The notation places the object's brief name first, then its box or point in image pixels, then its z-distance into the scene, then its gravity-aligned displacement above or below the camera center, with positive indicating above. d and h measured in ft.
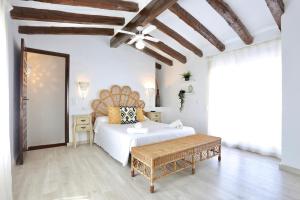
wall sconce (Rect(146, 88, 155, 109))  20.31 +0.30
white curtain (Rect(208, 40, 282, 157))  12.17 +0.03
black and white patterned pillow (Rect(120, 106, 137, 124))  15.11 -1.42
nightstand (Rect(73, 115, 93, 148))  14.83 -2.19
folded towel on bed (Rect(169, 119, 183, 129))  12.82 -1.91
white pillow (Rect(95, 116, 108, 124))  15.26 -1.78
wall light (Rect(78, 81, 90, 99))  15.97 +0.89
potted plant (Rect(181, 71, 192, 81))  18.58 +2.44
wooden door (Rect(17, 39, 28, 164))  10.84 -0.04
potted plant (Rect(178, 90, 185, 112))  19.52 +0.28
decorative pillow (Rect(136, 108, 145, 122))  16.43 -1.53
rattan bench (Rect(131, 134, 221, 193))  8.15 -2.75
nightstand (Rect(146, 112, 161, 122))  19.38 -1.89
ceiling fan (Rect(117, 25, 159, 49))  11.13 +4.16
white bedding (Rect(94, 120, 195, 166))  10.21 -2.40
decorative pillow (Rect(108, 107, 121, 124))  14.85 -1.38
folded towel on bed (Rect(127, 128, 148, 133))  11.04 -1.95
